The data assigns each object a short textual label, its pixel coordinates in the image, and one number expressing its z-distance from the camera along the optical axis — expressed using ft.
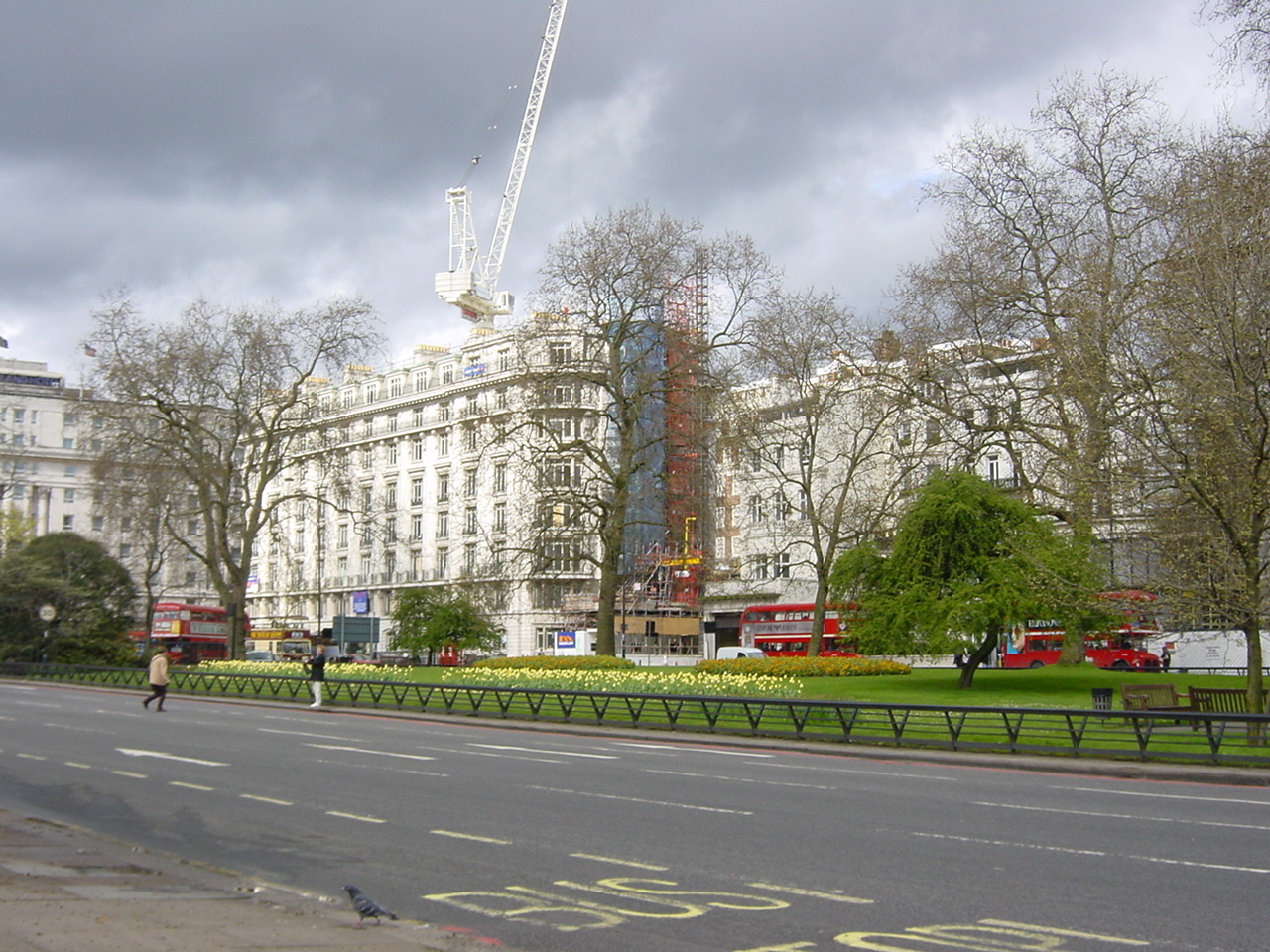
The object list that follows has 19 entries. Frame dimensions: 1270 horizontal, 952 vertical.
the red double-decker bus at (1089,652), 185.82
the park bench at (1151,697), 78.48
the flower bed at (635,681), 102.17
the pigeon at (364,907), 26.23
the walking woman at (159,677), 109.50
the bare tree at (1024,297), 119.85
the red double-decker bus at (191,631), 208.85
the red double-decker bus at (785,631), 198.90
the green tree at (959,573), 110.93
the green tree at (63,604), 191.21
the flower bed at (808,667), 133.40
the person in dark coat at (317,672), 116.98
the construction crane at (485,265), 404.98
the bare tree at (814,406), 144.05
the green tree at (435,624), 205.98
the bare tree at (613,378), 136.67
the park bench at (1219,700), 79.56
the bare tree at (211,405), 167.02
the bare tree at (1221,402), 67.77
